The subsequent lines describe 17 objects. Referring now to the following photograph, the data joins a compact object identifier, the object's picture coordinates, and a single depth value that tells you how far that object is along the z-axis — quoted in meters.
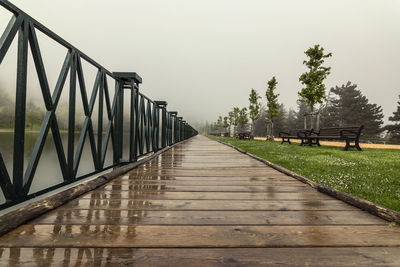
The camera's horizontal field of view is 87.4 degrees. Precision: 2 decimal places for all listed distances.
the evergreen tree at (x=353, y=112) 36.66
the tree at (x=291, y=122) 53.69
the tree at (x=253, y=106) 24.61
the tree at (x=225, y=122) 44.83
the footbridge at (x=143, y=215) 1.00
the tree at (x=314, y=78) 14.46
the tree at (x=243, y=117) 32.72
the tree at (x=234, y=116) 35.30
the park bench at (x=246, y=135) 21.99
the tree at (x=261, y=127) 61.41
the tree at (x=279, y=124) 53.69
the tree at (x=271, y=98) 20.67
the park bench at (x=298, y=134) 10.46
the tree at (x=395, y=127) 31.09
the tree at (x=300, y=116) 50.03
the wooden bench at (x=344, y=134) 7.62
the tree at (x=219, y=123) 55.12
